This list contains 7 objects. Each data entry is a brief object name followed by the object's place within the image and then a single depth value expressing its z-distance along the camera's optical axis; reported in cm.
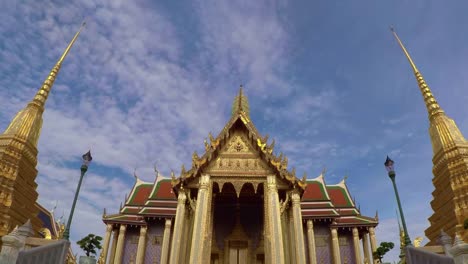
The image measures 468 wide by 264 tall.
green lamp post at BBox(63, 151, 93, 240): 904
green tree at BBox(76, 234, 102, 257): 1569
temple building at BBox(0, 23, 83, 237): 1449
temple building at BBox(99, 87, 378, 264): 1310
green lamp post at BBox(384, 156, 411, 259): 1063
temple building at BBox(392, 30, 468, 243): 1600
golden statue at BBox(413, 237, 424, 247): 1398
